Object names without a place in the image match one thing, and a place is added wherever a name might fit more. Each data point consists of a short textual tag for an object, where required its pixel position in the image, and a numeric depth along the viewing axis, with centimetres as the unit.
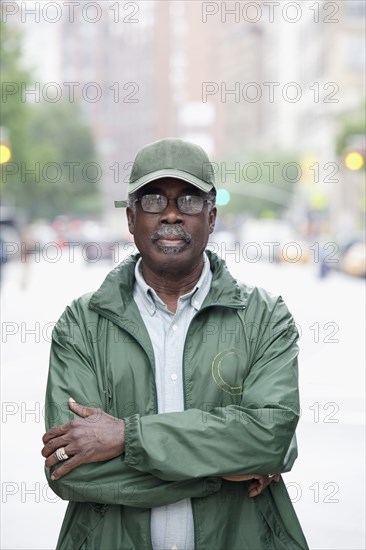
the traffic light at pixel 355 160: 2320
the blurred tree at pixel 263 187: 9281
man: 294
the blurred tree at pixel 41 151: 4500
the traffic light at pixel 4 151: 2214
